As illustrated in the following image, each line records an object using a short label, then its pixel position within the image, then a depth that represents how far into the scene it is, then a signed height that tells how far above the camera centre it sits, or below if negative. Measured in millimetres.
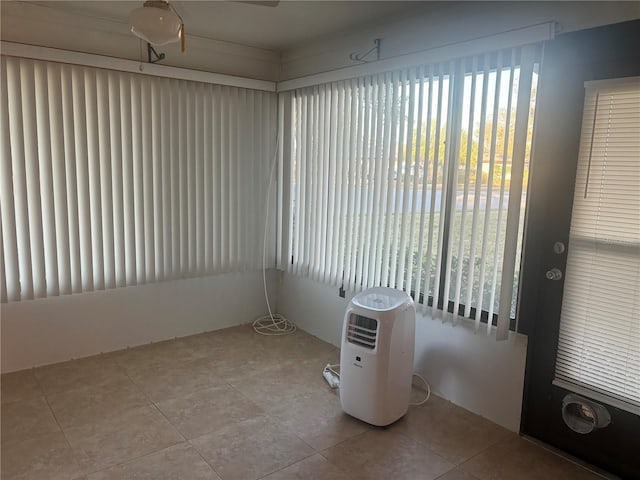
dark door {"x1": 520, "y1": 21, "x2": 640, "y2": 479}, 2211 -216
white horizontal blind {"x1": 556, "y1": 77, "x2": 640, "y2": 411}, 2176 -331
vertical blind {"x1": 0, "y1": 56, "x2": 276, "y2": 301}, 3117 -50
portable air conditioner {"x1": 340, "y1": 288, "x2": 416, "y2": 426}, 2605 -1001
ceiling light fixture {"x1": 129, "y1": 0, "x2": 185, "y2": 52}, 1827 +575
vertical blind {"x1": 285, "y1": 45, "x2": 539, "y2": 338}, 2545 -6
